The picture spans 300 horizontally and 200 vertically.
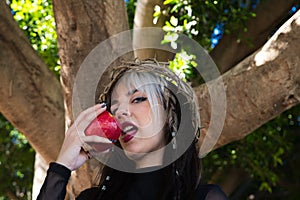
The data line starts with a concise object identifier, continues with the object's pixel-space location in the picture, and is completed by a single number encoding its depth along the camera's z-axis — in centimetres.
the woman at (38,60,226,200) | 249
